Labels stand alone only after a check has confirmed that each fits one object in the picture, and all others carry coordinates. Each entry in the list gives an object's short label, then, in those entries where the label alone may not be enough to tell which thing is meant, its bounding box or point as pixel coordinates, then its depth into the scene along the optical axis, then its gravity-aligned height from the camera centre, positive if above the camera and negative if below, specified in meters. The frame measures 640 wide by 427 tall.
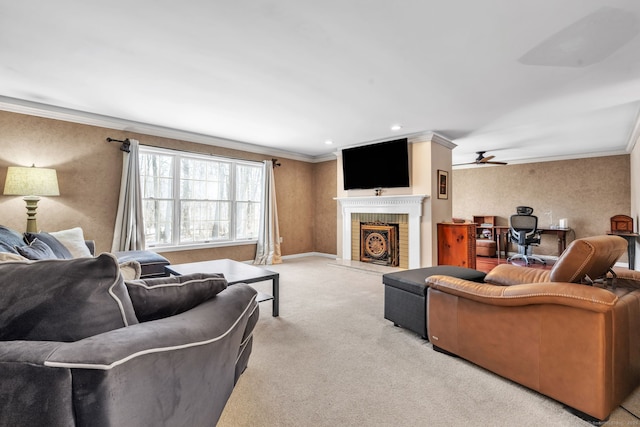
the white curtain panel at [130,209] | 4.11 +0.08
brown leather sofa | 1.43 -0.62
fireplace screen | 5.21 -0.53
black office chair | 5.91 -0.36
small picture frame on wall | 4.96 +0.49
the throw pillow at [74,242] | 2.97 -0.27
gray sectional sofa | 0.68 -0.36
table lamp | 3.15 +0.33
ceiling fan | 5.79 +1.05
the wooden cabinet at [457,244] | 4.62 -0.49
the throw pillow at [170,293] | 1.11 -0.32
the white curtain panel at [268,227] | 5.75 -0.25
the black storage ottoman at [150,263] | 3.19 -0.53
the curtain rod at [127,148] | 4.16 +1.03
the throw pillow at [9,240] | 2.02 -0.19
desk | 6.28 -0.49
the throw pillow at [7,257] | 1.02 -0.14
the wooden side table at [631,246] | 4.66 -0.53
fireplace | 4.87 -0.08
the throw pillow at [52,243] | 2.62 -0.25
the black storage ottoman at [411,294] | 2.34 -0.66
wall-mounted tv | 4.98 +0.86
